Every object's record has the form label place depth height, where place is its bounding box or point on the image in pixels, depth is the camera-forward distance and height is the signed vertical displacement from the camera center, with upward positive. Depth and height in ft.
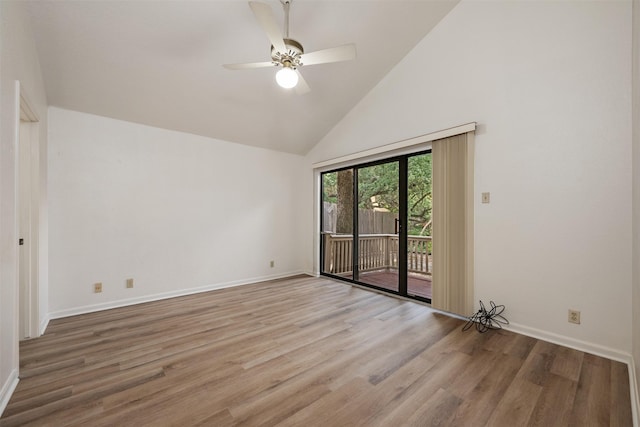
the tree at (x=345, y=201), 14.98 +0.71
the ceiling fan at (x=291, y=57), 6.55 +4.16
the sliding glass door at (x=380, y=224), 11.90 -0.57
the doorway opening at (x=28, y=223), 7.62 -0.30
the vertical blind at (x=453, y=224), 9.37 -0.39
